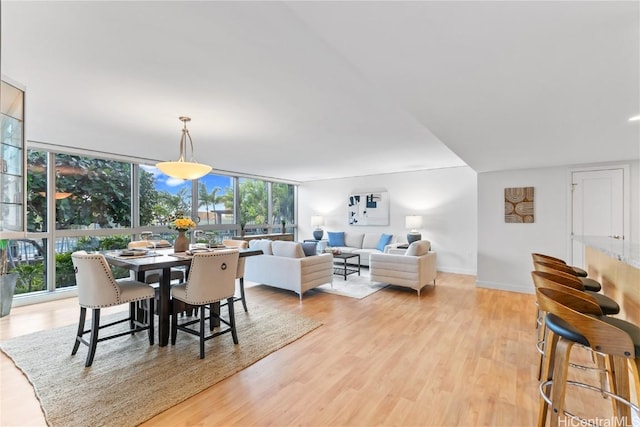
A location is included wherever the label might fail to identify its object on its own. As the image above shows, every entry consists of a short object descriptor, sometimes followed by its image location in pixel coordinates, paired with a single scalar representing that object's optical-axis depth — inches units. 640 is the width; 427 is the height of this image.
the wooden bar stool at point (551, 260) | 100.8
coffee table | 226.7
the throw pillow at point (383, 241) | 268.5
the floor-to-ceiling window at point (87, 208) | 171.8
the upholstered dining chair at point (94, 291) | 97.1
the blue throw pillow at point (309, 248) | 184.7
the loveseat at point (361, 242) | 266.2
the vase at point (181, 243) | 127.9
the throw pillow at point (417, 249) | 187.3
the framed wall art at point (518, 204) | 188.1
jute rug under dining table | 75.9
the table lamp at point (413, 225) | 254.7
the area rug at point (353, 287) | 184.7
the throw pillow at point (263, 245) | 191.2
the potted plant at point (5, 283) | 145.7
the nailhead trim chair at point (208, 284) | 102.7
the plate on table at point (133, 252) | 119.0
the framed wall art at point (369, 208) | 290.7
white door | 165.6
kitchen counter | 70.7
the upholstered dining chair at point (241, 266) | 146.8
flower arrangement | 127.3
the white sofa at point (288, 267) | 173.2
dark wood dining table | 103.0
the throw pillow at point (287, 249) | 176.4
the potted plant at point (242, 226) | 286.7
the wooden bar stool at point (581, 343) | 48.1
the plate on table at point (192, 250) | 121.5
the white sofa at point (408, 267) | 181.2
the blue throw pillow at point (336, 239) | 298.4
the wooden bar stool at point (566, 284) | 70.3
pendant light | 127.6
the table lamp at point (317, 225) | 313.6
